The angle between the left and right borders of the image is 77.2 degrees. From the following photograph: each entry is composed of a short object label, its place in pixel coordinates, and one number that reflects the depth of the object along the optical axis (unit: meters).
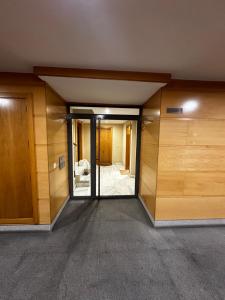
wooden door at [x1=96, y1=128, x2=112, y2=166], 6.04
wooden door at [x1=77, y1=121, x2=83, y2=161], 4.09
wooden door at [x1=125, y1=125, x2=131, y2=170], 5.82
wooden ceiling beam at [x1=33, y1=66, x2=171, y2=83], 1.88
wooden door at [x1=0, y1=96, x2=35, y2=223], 2.16
